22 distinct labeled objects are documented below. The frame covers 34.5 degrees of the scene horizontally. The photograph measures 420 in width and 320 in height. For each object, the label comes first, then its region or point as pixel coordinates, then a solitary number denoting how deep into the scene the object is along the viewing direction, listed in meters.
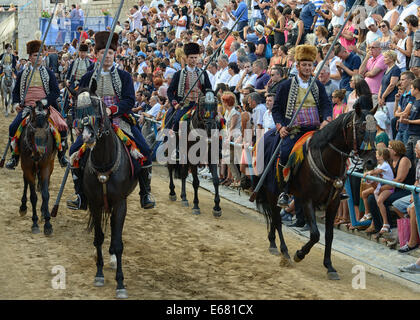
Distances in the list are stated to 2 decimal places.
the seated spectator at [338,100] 12.72
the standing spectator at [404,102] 11.27
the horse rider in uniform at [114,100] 9.14
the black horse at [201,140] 12.57
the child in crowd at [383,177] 10.51
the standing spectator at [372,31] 14.33
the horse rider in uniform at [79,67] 18.08
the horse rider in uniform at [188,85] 13.48
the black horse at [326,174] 8.68
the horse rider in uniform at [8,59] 27.45
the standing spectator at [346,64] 13.87
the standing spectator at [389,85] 12.32
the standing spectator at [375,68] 13.09
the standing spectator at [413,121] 10.96
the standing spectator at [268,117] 12.69
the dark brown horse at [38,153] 10.96
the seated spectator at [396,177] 10.38
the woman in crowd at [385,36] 13.55
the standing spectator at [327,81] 13.39
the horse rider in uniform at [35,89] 11.61
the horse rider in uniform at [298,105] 9.52
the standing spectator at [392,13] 14.45
